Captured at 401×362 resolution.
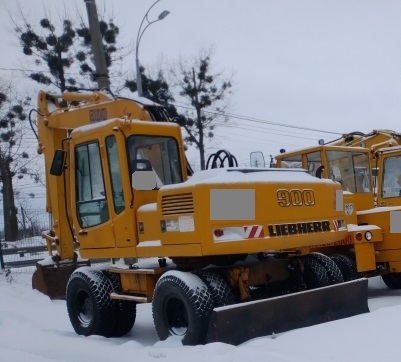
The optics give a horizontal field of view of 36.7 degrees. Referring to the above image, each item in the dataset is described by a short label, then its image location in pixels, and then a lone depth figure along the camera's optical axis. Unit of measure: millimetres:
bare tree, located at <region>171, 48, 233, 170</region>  32438
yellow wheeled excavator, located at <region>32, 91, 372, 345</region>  6105
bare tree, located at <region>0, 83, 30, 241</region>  24828
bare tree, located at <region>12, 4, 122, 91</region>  23422
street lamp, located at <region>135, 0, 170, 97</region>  15727
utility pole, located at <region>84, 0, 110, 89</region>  12573
